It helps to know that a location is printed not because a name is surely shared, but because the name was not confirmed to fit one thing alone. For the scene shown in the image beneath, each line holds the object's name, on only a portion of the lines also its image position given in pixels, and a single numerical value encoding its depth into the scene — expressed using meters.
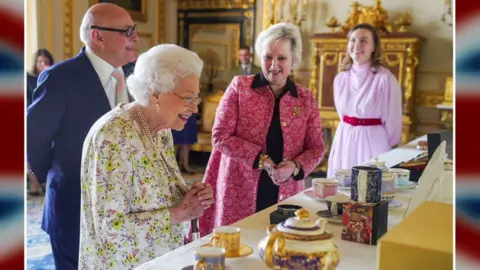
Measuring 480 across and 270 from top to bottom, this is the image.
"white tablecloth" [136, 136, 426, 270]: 1.38
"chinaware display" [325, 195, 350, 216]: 1.87
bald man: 2.06
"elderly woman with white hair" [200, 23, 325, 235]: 2.47
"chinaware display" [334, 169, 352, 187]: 2.34
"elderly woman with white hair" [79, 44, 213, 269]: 1.54
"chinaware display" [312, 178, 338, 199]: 2.12
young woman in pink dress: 3.75
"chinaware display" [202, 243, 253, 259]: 1.40
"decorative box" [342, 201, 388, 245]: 1.56
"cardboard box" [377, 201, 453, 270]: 0.86
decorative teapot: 1.10
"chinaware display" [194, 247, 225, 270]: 1.17
